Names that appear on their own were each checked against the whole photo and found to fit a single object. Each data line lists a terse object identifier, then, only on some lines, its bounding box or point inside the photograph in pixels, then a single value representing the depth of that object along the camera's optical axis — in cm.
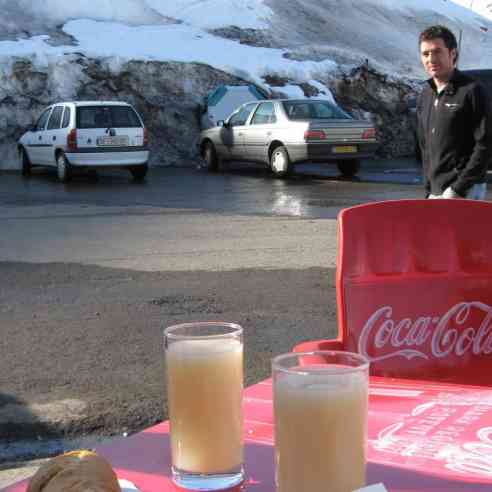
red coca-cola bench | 372
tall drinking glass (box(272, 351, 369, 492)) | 176
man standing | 620
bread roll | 171
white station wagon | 1969
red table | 205
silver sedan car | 1983
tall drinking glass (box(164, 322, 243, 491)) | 200
